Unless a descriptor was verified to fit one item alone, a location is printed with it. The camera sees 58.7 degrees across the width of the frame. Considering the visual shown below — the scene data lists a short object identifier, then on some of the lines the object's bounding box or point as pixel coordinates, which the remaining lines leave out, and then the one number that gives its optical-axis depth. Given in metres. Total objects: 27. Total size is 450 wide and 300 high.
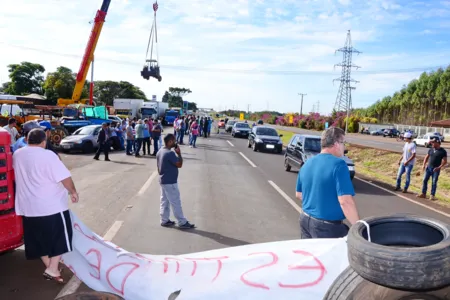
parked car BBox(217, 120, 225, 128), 51.81
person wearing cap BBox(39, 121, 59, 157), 7.05
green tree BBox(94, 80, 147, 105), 90.56
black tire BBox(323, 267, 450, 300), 2.45
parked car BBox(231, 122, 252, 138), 36.72
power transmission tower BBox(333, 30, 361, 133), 75.03
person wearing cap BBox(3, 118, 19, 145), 11.59
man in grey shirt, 6.97
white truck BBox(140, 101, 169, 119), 48.66
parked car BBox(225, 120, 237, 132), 46.66
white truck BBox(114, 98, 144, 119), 49.22
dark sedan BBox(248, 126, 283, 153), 23.28
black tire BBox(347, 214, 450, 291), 2.36
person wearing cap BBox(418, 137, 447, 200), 11.13
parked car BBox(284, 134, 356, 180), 13.78
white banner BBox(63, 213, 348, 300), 3.13
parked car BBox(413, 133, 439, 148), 42.20
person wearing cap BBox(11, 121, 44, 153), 5.84
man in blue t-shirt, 3.45
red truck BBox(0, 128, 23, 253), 4.31
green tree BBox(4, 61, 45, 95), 68.12
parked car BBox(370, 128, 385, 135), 64.69
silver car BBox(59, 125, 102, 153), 19.06
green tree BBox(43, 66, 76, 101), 62.75
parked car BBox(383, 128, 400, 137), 61.77
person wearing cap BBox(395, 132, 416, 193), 12.04
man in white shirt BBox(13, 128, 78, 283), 4.19
